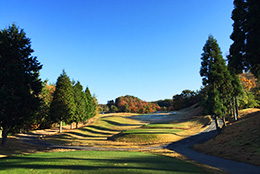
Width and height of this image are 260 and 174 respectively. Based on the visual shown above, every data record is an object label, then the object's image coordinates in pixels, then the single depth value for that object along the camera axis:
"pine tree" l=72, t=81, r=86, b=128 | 52.00
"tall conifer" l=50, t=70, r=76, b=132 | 44.44
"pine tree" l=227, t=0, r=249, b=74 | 19.34
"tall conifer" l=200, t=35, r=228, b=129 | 31.19
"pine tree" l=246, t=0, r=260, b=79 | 16.84
